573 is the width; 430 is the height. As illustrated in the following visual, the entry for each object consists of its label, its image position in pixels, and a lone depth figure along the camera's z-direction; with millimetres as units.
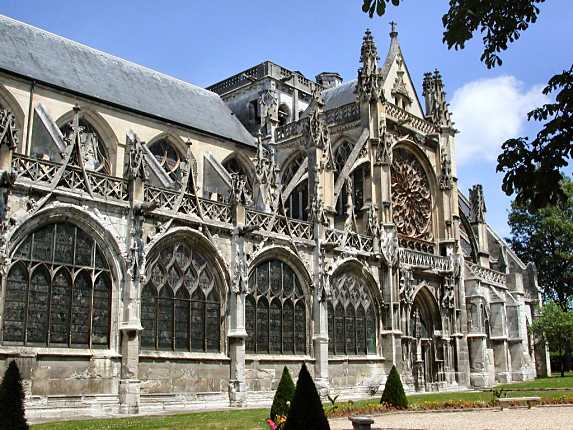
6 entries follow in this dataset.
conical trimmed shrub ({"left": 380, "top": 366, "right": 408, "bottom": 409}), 17153
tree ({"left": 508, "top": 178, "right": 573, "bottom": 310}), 47312
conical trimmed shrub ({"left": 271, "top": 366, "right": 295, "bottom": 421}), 13008
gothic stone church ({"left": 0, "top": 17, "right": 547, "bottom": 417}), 16547
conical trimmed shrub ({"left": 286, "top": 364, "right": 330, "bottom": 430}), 8609
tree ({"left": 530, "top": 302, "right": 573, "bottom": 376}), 37875
